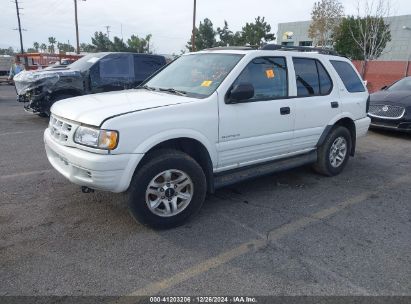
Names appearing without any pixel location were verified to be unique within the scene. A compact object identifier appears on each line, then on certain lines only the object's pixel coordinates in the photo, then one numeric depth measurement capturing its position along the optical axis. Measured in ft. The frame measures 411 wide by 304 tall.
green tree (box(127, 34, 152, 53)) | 168.96
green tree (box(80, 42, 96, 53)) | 198.96
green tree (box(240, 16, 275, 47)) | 150.92
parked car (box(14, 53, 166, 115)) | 28.76
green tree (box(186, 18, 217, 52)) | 157.99
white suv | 10.47
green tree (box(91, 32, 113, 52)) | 193.06
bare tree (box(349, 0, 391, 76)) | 73.31
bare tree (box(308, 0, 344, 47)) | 91.35
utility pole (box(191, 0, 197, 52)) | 94.53
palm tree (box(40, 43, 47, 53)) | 303.17
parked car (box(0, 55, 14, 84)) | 89.86
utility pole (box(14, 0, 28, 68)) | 151.33
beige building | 126.82
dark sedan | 27.04
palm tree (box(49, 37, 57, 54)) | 294.97
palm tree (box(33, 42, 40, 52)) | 330.65
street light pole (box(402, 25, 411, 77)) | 124.48
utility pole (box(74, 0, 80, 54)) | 119.85
